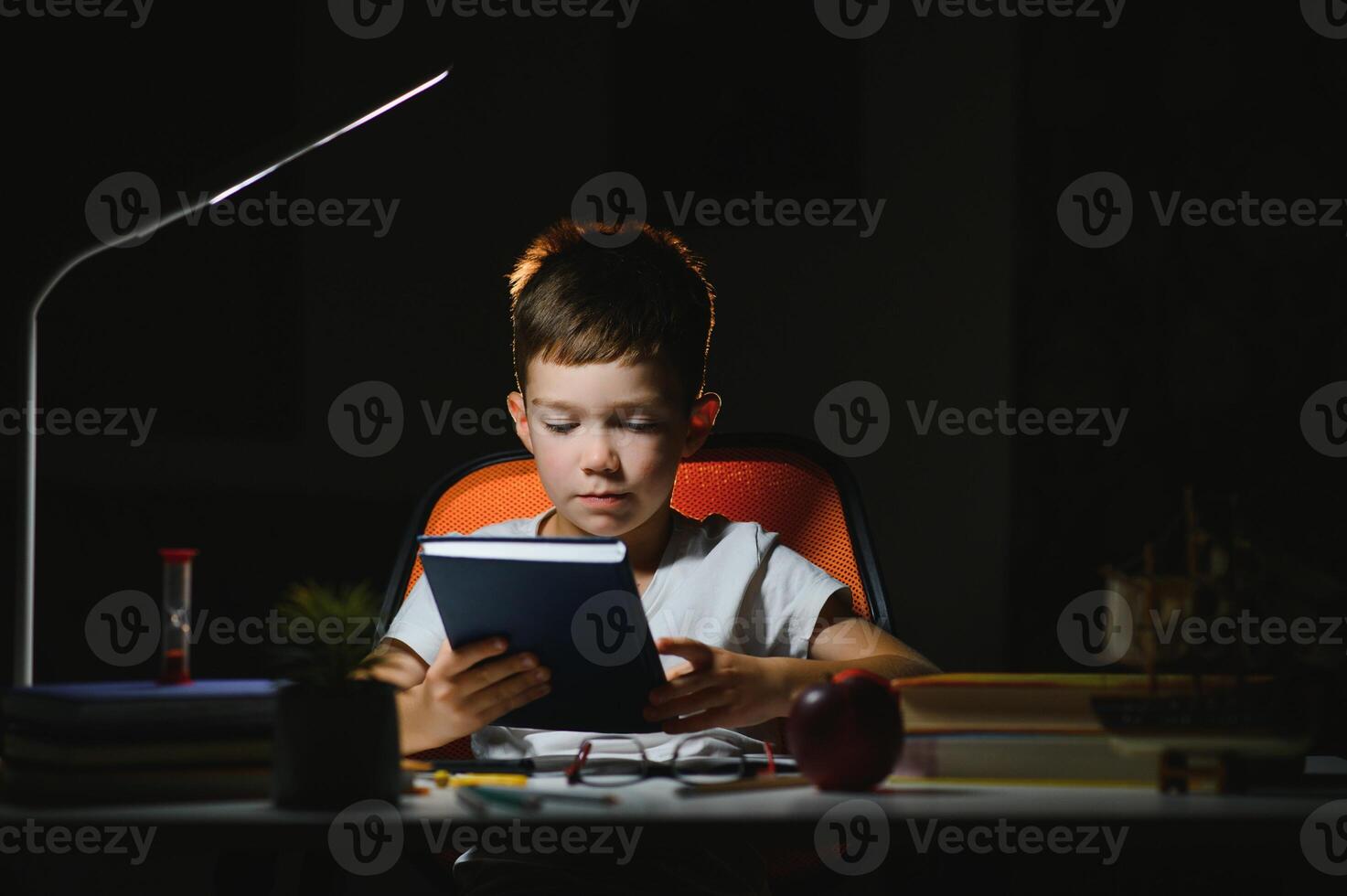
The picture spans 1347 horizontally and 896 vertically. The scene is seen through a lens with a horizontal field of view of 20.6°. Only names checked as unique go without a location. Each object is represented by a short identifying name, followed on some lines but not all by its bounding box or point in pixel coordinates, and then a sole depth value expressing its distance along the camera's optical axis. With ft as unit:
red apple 8.47
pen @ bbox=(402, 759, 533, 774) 8.89
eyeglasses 8.70
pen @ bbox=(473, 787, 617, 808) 8.25
